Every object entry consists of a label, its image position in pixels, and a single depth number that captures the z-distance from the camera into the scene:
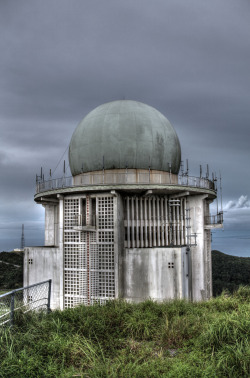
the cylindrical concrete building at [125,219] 20.02
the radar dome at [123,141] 21.75
